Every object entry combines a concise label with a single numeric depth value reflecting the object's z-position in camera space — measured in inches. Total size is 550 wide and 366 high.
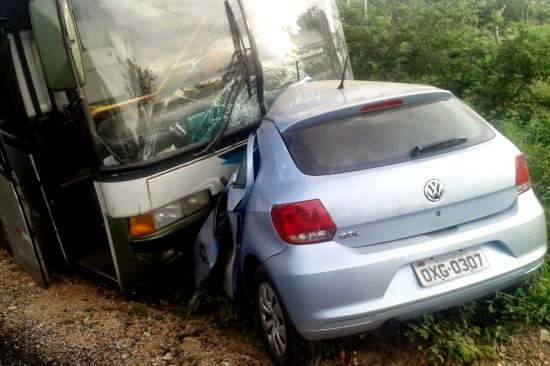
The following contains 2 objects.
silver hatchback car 111.3
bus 149.9
